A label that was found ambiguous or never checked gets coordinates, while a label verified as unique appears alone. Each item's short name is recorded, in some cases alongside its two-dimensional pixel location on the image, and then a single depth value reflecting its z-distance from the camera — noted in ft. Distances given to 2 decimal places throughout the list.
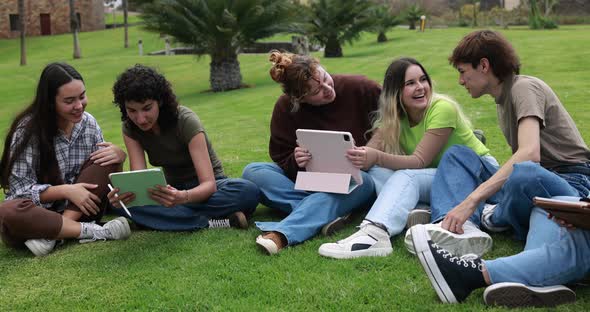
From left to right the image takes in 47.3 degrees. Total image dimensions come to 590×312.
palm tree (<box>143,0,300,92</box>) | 56.44
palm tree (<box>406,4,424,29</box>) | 129.39
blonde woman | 12.97
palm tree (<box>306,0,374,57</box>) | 77.00
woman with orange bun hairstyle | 13.97
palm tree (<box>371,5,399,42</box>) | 99.50
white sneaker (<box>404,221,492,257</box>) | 11.34
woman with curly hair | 14.12
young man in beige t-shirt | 9.64
